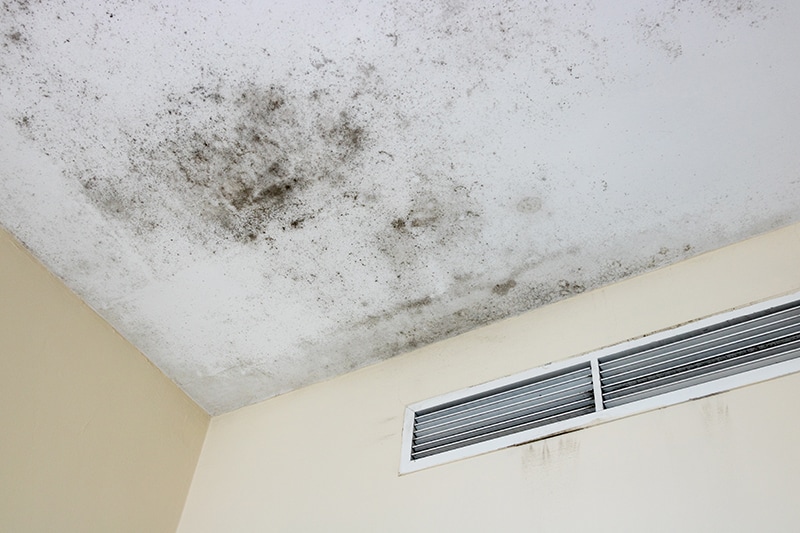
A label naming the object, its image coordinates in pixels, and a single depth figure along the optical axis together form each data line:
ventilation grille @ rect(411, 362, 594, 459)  2.51
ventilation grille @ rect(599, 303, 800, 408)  2.24
